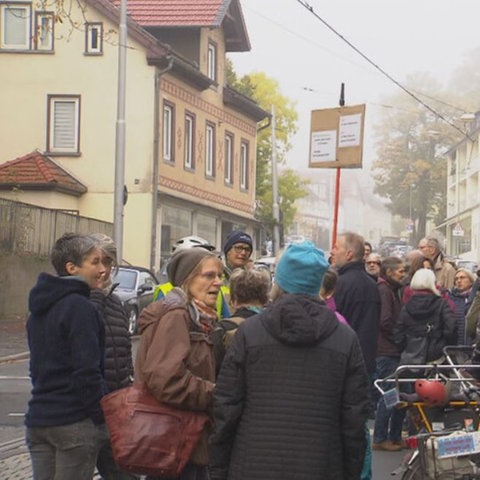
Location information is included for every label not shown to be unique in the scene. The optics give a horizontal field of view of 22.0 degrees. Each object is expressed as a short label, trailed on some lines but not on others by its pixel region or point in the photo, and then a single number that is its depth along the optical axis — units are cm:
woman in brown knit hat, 541
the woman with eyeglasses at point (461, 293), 1264
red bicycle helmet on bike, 770
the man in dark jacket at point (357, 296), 1036
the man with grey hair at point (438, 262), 1336
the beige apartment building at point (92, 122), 3678
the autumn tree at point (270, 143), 6494
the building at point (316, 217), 16700
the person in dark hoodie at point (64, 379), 569
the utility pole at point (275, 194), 4986
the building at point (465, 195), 8306
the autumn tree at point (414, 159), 9894
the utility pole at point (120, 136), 2755
